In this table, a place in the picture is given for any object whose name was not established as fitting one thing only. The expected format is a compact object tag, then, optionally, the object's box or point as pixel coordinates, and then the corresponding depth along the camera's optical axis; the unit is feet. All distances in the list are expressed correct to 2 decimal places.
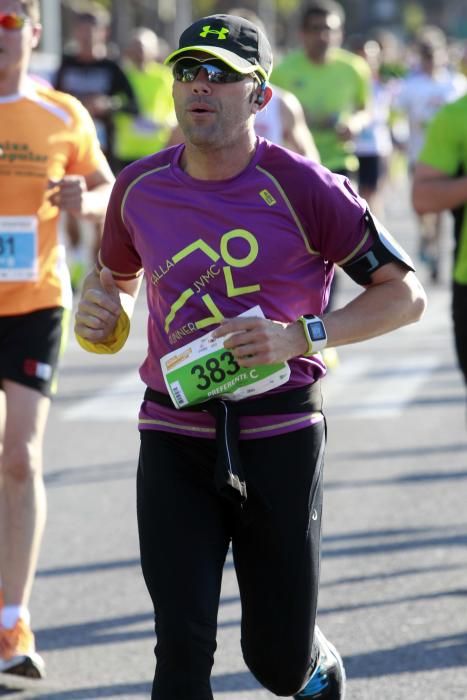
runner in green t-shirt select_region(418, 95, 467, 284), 39.81
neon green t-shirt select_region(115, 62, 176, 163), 101.14
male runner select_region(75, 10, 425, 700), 25.80
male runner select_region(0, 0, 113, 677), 34.81
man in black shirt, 94.32
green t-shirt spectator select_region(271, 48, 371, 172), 72.69
